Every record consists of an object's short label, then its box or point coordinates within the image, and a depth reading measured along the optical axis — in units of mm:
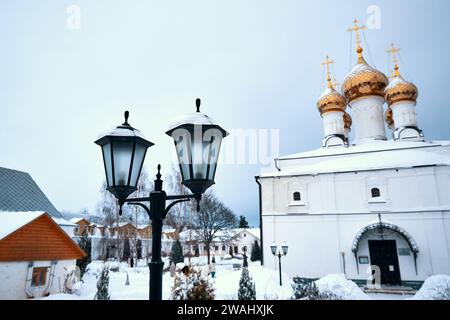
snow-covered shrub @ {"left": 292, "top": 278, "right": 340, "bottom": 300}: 7512
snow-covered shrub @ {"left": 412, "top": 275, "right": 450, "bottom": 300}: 7594
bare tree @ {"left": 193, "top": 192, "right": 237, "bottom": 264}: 21297
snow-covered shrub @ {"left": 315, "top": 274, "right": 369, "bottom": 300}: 8172
